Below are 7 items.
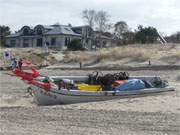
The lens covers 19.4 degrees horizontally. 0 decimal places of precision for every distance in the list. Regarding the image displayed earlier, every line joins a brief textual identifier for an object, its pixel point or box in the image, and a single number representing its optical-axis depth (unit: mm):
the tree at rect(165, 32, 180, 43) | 68712
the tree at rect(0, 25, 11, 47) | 79000
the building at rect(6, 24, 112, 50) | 72312
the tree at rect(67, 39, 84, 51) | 60219
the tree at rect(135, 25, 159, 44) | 62697
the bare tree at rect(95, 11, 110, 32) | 80125
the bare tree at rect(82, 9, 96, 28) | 81062
